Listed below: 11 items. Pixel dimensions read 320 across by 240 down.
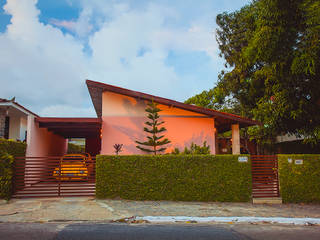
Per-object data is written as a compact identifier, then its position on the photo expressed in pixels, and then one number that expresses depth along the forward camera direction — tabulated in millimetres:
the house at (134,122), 12094
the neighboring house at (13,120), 10945
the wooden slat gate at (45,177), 8516
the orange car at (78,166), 8845
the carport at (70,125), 11469
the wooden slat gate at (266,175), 8969
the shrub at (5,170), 8023
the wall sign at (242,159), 8844
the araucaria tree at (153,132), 11938
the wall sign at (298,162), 8906
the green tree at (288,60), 8758
